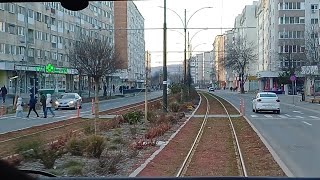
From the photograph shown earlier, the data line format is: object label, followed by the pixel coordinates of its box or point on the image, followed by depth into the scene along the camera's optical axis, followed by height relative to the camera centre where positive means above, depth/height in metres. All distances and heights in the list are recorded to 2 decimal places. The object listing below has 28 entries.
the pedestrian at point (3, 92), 38.14 -1.01
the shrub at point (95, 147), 10.07 -1.62
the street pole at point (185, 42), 35.23 +3.66
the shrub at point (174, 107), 27.06 -1.68
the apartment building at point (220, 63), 94.16 +4.55
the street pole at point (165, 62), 23.81 +1.17
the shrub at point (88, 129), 14.37 -1.75
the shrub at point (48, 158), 8.60 -1.63
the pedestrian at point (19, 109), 25.31 -1.72
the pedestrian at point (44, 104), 25.49 -1.39
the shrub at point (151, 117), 19.93 -1.74
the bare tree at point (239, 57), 84.09 +5.13
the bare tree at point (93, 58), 48.97 +2.93
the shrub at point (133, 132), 14.90 -1.90
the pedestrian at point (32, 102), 25.40 -1.27
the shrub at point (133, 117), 19.24 -1.68
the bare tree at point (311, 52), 53.00 +4.43
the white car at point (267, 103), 28.11 -1.44
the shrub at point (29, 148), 8.86 -1.49
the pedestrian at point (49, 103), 26.01 -1.36
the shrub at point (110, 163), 8.47 -1.76
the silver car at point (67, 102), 34.36 -1.74
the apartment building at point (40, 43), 48.36 +5.26
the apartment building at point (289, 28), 76.04 +10.23
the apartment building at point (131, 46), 82.87 +8.25
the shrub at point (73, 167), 7.87 -1.74
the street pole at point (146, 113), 19.86 -1.55
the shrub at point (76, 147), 10.43 -1.68
